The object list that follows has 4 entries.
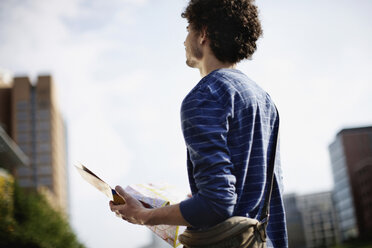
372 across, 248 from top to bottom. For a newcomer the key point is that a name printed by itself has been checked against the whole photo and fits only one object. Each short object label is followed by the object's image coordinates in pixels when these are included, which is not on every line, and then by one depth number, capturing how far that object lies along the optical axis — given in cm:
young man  120
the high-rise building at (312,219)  12769
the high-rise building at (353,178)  9872
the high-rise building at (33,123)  9388
